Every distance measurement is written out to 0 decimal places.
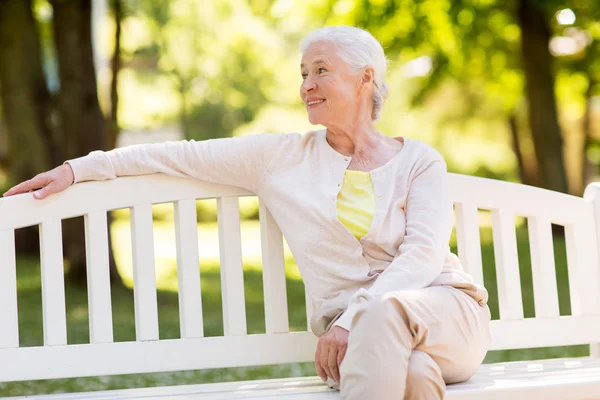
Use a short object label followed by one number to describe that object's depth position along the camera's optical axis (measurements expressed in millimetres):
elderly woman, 5734
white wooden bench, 5988
